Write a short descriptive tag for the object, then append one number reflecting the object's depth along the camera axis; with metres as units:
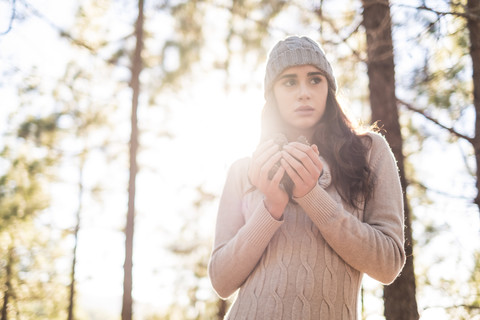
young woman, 1.69
